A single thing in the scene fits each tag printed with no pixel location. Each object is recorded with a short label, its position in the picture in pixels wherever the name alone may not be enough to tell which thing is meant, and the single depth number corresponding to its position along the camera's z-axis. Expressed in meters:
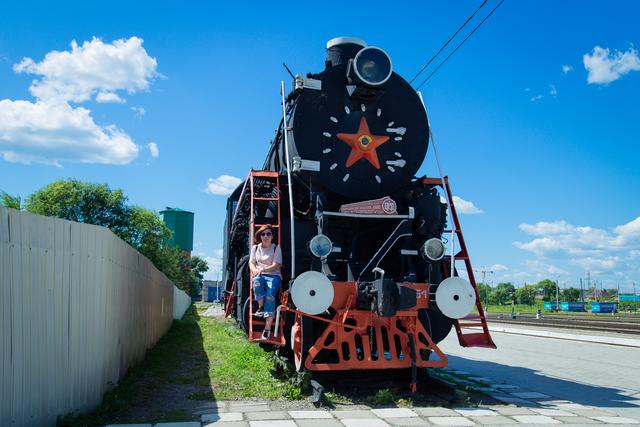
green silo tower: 58.38
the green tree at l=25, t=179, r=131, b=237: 42.22
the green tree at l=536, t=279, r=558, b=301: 100.12
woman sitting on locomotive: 6.95
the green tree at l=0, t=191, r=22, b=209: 35.96
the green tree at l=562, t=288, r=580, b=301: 97.38
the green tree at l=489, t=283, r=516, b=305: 96.94
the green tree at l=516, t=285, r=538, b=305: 95.84
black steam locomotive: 6.57
